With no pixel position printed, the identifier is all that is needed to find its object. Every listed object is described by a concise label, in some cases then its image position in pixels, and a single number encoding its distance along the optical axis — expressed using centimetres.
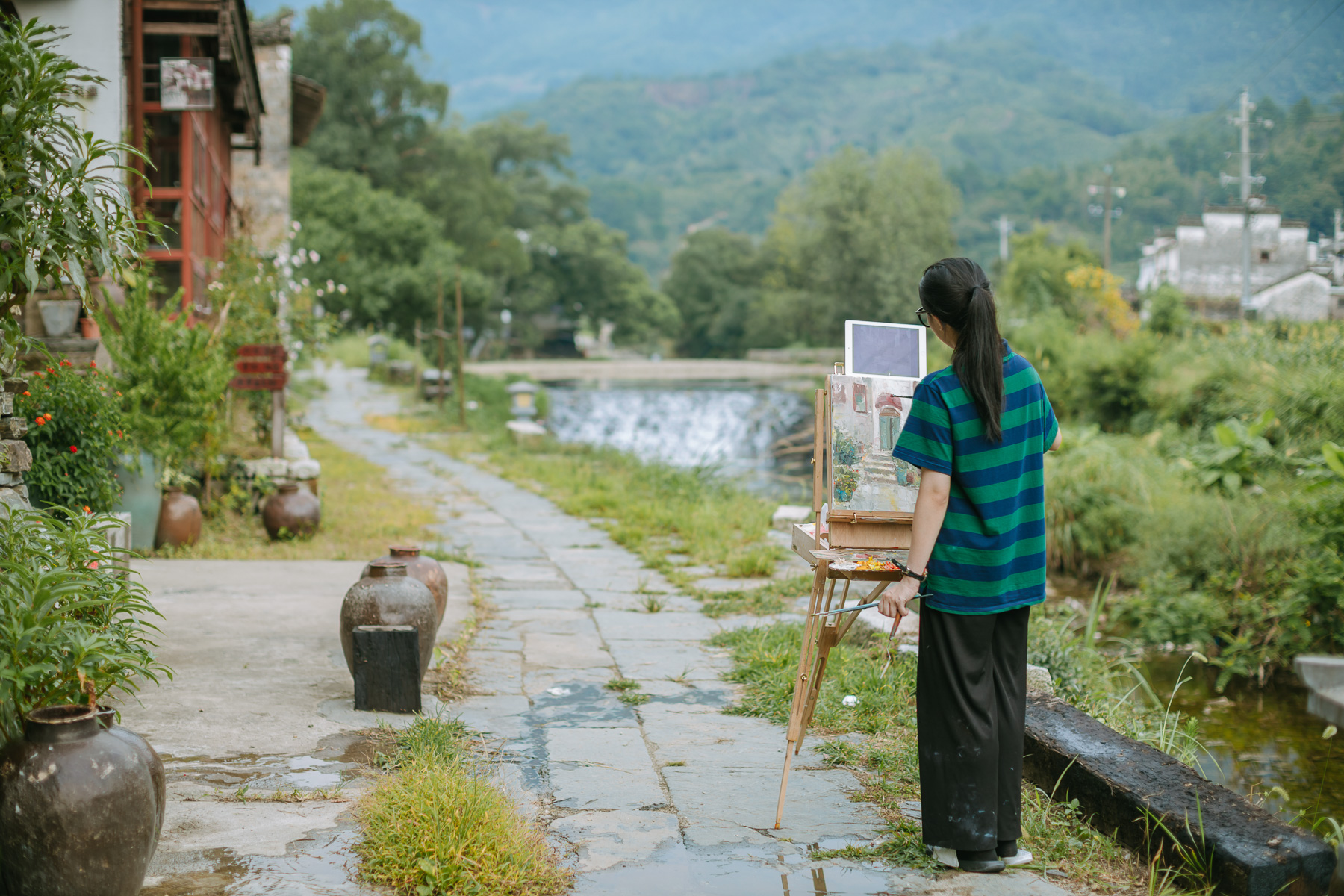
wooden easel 336
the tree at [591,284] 6041
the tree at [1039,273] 3294
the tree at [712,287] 6862
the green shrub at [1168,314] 2202
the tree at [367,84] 4009
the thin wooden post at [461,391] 2003
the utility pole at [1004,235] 5347
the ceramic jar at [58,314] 748
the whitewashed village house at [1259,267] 2112
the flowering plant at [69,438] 559
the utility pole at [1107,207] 3700
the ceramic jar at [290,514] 795
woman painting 294
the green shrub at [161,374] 728
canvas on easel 343
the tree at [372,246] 3238
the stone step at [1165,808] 280
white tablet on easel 348
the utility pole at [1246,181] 2366
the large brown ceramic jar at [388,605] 434
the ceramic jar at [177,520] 721
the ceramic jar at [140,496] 677
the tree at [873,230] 4169
